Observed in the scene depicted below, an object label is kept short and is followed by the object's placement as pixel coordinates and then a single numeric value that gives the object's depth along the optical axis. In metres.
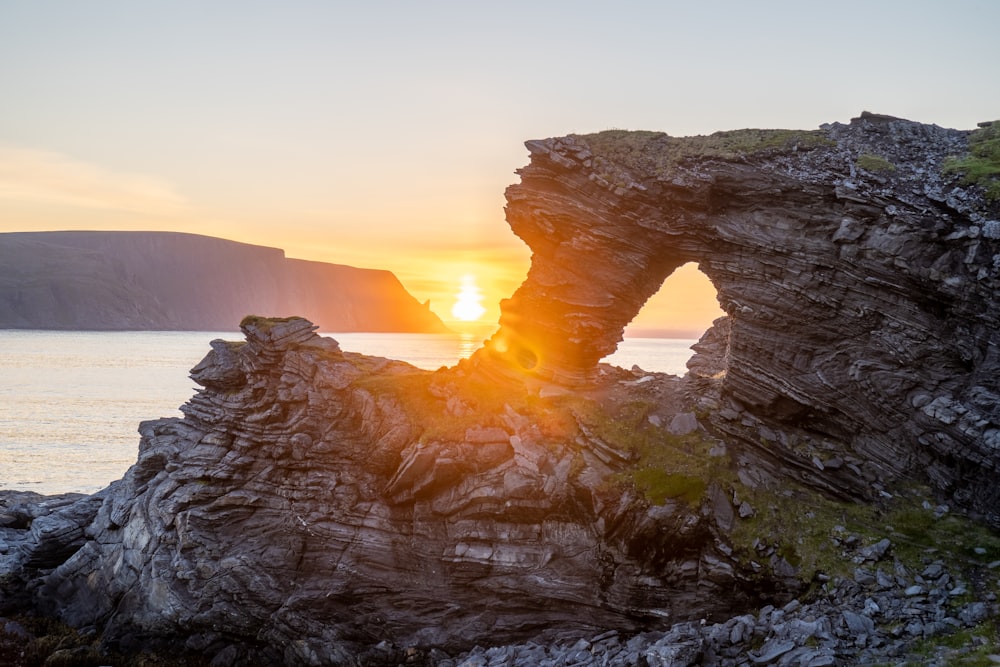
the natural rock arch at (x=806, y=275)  22.39
